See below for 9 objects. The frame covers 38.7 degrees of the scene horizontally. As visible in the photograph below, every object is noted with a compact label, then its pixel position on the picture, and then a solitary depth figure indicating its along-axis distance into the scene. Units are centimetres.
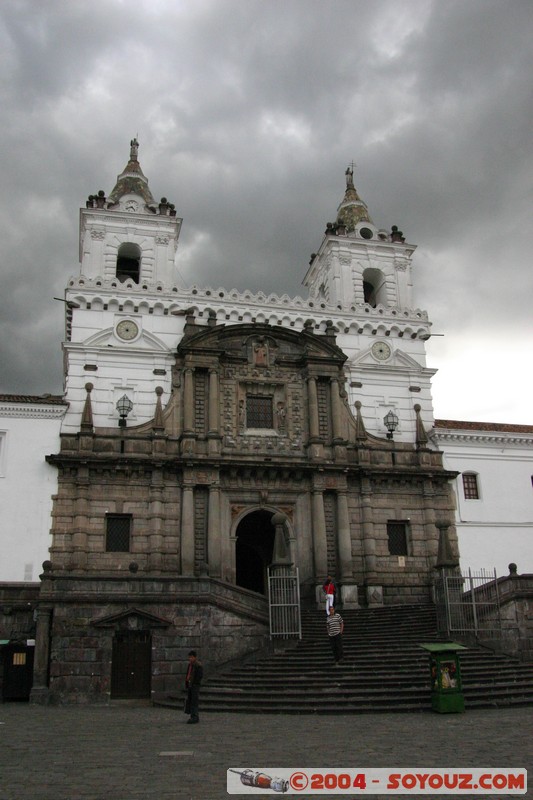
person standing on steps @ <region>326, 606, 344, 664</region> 2103
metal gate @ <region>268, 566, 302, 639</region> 2358
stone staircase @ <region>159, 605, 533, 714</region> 1814
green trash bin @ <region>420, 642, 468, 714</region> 1681
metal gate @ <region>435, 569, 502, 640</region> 2292
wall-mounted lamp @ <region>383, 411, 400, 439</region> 3291
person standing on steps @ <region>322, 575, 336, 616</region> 2242
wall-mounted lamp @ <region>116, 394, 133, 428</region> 3019
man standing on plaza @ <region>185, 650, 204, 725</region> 1614
